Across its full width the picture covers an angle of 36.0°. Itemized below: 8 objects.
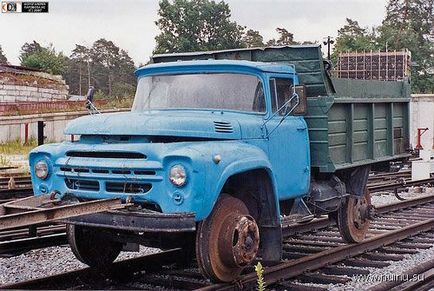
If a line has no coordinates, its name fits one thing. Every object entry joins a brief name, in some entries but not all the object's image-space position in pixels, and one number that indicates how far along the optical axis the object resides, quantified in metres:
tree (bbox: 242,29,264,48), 59.83
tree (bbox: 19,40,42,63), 72.04
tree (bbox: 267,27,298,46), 63.28
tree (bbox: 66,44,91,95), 77.38
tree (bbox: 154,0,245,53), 50.09
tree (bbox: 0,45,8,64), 73.75
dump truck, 5.88
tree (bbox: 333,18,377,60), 49.84
